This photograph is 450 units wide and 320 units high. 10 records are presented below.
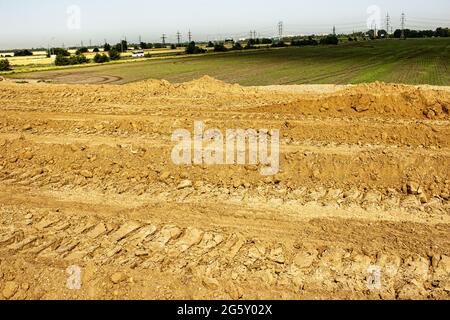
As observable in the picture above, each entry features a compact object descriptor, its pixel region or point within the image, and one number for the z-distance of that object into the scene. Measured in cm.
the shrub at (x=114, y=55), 7688
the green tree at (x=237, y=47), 10346
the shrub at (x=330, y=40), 11412
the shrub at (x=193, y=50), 9244
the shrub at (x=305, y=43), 11351
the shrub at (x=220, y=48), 9762
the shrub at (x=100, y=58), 6938
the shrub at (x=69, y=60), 6412
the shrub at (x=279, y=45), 11090
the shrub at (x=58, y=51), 8388
